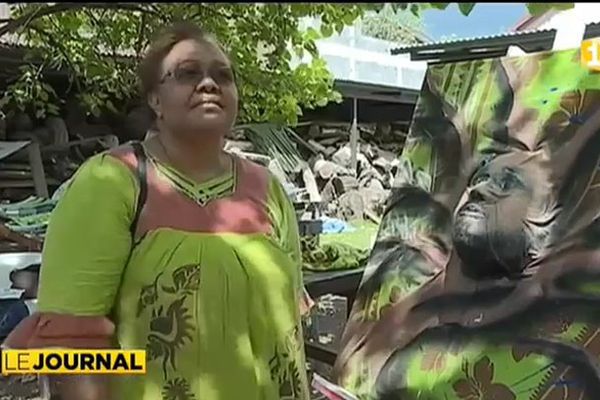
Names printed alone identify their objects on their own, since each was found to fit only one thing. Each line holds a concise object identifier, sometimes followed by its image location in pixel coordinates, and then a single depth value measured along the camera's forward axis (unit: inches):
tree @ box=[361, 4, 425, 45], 616.6
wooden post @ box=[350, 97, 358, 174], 490.6
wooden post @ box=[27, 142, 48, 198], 329.1
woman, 63.5
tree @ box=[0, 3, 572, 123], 166.4
